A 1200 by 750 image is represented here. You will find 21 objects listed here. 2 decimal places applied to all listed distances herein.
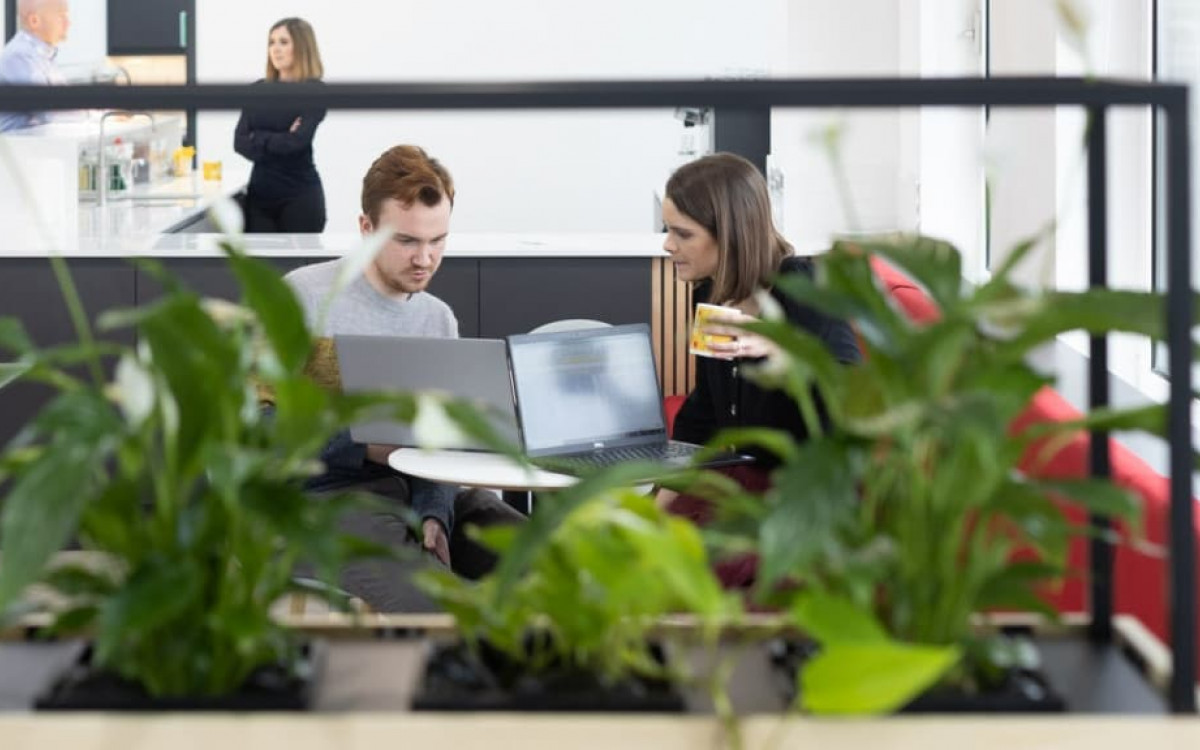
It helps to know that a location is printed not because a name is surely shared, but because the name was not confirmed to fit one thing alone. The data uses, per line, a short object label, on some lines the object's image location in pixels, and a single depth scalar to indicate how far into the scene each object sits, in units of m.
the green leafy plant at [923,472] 1.23
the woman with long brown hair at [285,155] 7.44
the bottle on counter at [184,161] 9.02
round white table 3.44
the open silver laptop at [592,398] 3.60
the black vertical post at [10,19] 10.78
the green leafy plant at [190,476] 1.23
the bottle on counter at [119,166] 7.36
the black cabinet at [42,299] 5.37
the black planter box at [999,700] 1.28
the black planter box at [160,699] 1.28
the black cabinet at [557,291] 5.43
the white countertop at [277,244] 5.38
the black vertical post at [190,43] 10.98
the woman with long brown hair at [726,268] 3.57
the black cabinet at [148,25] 10.93
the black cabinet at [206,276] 5.31
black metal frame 1.28
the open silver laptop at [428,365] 3.64
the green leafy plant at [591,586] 1.22
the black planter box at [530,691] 1.28
